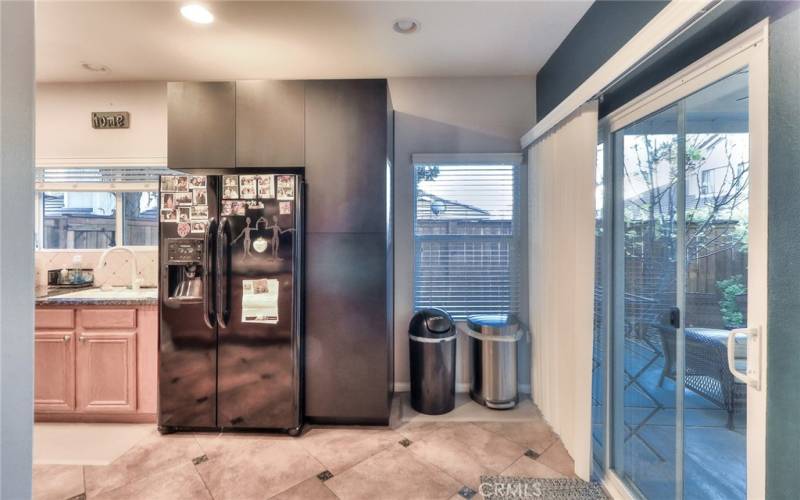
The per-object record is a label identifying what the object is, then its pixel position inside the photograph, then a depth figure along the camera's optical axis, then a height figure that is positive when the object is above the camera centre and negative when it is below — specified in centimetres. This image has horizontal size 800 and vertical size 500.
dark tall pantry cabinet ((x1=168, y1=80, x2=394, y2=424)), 246 +23
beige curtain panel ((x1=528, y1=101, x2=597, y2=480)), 195 -16
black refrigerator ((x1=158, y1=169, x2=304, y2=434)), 233 -38
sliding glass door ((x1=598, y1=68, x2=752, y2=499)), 140 -22
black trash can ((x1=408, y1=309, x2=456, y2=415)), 267 -91
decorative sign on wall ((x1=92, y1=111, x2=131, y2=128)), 312 +119
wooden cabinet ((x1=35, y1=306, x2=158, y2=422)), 253 -84
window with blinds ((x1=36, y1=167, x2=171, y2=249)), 318 +38
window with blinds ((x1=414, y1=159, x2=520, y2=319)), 306 +11
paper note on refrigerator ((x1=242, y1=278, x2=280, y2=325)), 234 -37
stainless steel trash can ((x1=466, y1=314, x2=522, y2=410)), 274 -91
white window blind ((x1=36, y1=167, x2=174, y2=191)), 317 +66
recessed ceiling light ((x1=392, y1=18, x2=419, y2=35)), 224 +152
